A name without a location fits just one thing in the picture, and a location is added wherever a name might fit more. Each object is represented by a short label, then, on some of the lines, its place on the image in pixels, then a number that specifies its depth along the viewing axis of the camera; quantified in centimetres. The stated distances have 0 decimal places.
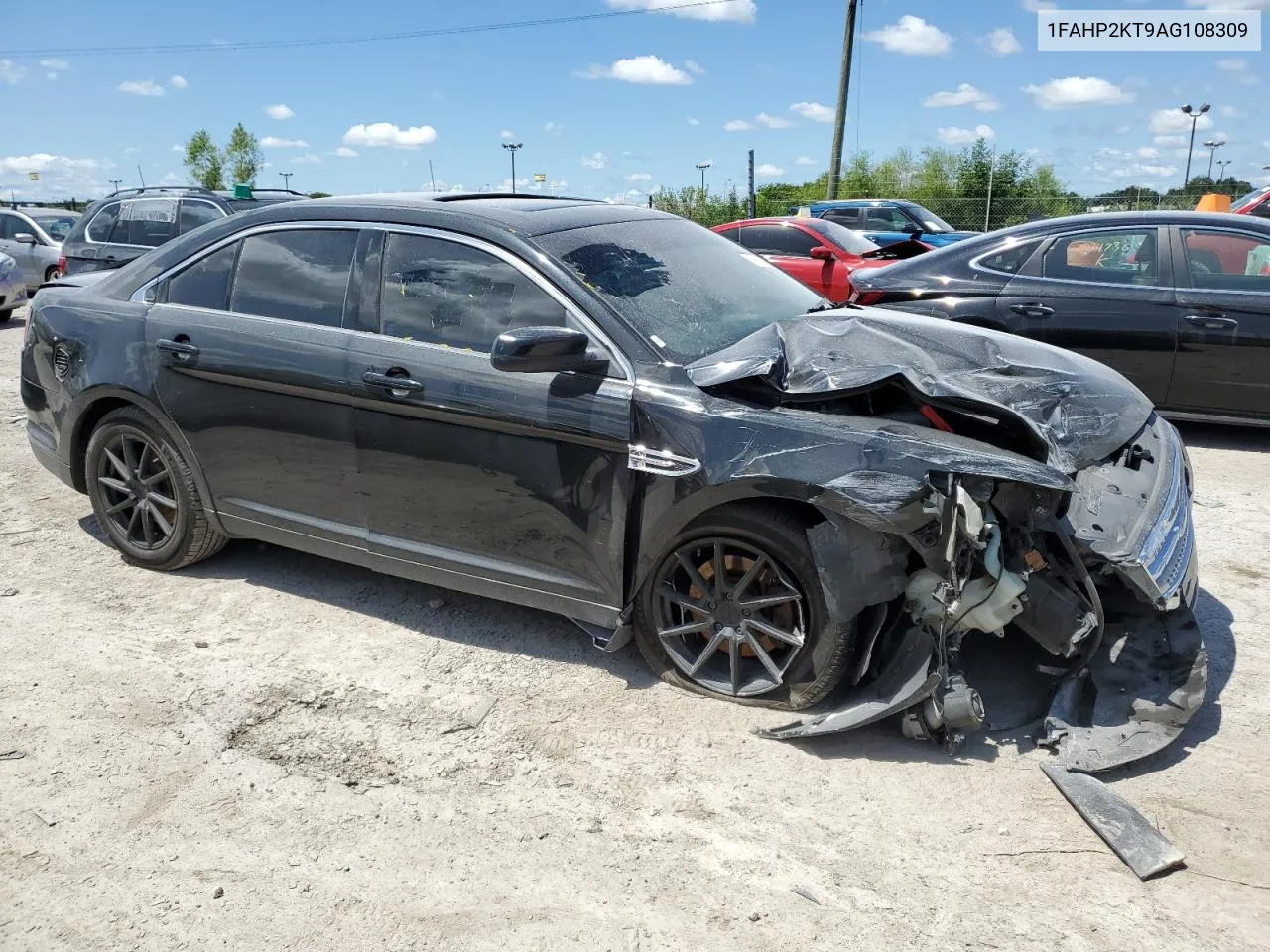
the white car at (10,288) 1388
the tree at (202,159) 5100
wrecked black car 311
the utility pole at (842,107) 2319
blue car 1588
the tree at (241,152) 5169
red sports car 1002
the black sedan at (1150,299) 638
